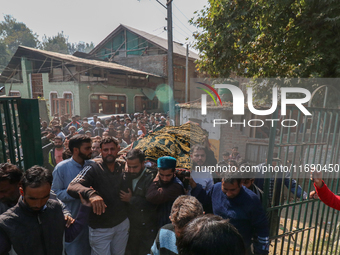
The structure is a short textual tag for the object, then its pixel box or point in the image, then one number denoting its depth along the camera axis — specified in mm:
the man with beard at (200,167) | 2884
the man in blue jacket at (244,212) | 2135
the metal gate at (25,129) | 2195
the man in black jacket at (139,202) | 2445
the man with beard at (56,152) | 4796
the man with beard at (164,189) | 2354
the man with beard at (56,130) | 7072
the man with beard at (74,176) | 2412
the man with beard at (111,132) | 6873
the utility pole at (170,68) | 8606
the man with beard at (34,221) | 1530
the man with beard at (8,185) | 1764
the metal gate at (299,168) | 2392
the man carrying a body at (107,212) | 2377
